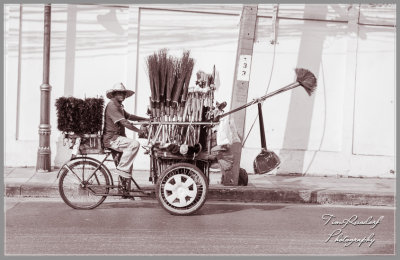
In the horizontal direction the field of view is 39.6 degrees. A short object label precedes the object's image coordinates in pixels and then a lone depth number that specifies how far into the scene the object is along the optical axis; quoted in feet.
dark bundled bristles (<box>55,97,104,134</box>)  23.06
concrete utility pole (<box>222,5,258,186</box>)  28.73
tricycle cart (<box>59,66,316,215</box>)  23.21
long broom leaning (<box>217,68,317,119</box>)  24.43
